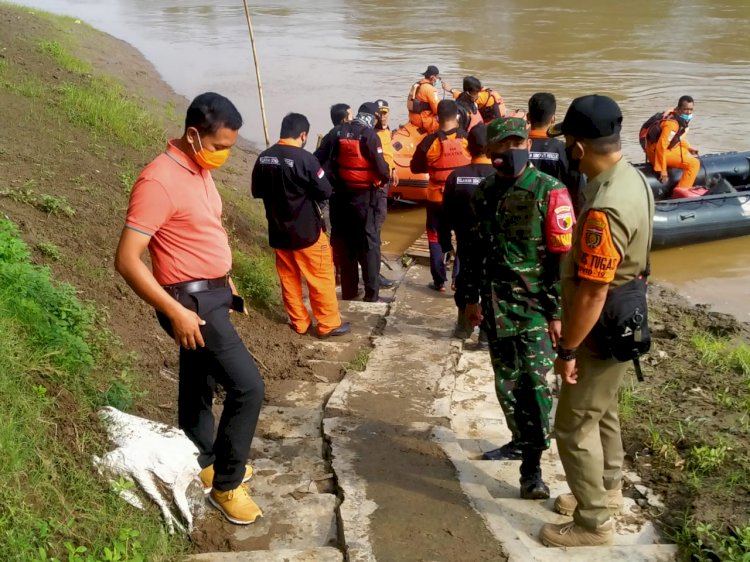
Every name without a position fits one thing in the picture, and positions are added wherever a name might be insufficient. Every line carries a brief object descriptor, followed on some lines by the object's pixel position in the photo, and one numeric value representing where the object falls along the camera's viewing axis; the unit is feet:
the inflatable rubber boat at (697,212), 30.66
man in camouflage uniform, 11.24
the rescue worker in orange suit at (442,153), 21.40
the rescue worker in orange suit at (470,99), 31.40
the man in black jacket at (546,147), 18.39
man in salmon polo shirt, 9.07
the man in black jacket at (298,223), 18.15
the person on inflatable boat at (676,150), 31.94
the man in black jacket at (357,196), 21.09
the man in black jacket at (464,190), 17.93
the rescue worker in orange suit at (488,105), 35.88
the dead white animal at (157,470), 9.62
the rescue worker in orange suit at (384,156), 22.34
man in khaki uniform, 9.07
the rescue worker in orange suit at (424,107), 36.40
